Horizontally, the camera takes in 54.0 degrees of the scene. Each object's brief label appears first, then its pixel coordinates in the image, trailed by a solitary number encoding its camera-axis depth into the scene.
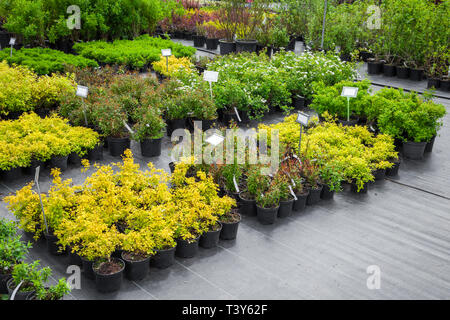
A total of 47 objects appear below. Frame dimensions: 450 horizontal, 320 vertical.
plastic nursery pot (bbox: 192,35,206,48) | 14.57
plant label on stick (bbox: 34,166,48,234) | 4.16
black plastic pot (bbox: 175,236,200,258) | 4.40
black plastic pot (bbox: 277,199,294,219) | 5.20
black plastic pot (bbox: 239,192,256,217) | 5.20
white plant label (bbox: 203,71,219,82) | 7.34
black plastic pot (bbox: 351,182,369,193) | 5.84
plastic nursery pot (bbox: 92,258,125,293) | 3.86
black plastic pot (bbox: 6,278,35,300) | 3.52
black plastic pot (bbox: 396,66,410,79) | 11.37
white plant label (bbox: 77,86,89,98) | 6.46
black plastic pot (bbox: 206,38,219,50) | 14.16
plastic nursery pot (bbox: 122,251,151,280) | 4.04
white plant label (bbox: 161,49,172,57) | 8.56
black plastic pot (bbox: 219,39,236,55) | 12.96
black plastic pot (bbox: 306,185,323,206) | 5.51
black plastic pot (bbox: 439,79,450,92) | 10.32
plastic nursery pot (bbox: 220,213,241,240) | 4.70
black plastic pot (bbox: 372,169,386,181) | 6.12
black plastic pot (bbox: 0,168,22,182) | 5.77
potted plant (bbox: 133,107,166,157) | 6.48
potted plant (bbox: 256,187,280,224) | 5.03
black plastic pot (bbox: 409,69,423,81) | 11.14
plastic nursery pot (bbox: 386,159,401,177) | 6.27
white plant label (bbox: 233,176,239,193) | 5.24
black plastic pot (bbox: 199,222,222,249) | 4.56
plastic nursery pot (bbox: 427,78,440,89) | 10.47
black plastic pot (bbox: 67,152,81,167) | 6.21
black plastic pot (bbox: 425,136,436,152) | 7.09
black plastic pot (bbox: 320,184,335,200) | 5.63
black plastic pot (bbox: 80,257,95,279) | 4.03
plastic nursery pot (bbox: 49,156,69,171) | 6.00
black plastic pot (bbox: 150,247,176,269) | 4.22
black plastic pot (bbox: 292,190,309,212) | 5.36
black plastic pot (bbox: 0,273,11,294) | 3.73
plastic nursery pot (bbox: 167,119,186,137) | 7.30
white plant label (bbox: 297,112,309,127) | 5.52
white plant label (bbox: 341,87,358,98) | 6.98
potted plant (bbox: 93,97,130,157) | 6.48
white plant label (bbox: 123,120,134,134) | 6.61
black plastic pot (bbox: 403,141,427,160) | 6.84
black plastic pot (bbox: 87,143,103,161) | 6.42
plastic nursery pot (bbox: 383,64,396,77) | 11.59
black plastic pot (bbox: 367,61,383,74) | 11.83
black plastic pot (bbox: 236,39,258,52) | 12.71
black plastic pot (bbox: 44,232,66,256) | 4.32
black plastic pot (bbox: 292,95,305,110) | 8.77
